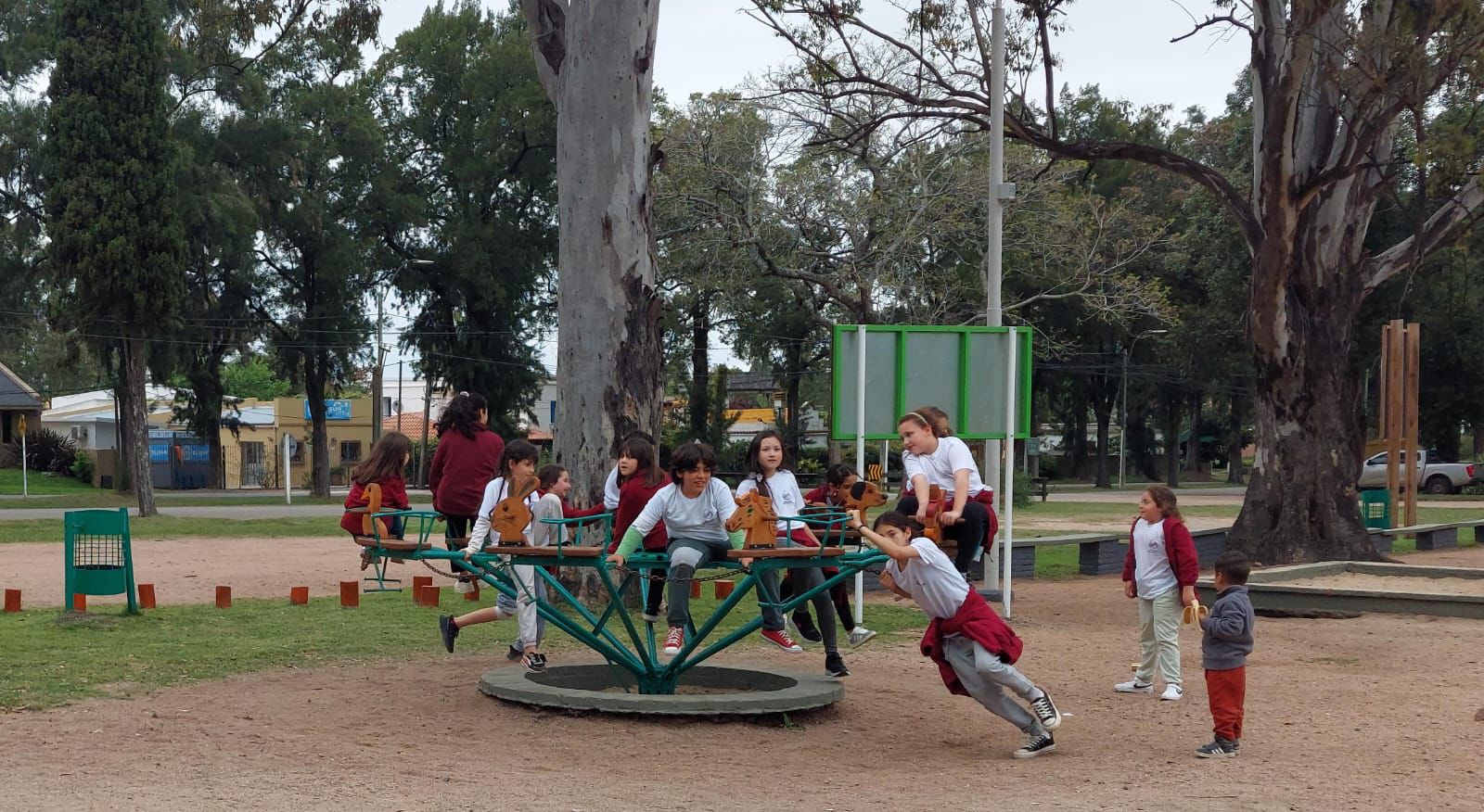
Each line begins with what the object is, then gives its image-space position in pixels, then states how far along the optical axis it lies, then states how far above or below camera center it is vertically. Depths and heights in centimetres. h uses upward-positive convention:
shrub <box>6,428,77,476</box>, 5966 -152
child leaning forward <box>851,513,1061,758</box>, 773 -109
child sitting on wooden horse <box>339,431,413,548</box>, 1009 -35
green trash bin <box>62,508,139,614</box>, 1320 -129
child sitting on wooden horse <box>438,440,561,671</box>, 836 -61
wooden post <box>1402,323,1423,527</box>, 2553 +72
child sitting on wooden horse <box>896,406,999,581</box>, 973 -31
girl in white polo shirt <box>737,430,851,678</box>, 938 -46
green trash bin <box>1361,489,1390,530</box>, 2743 -143
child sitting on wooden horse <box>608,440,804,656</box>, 869 -55
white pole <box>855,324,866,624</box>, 1457 +43
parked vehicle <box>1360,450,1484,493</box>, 5441 -147
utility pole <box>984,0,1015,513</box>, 1638 +265
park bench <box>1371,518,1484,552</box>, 2586 -183
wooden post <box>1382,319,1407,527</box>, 2512 +97
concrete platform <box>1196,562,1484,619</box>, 1488 -169
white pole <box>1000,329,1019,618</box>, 1491 +6
